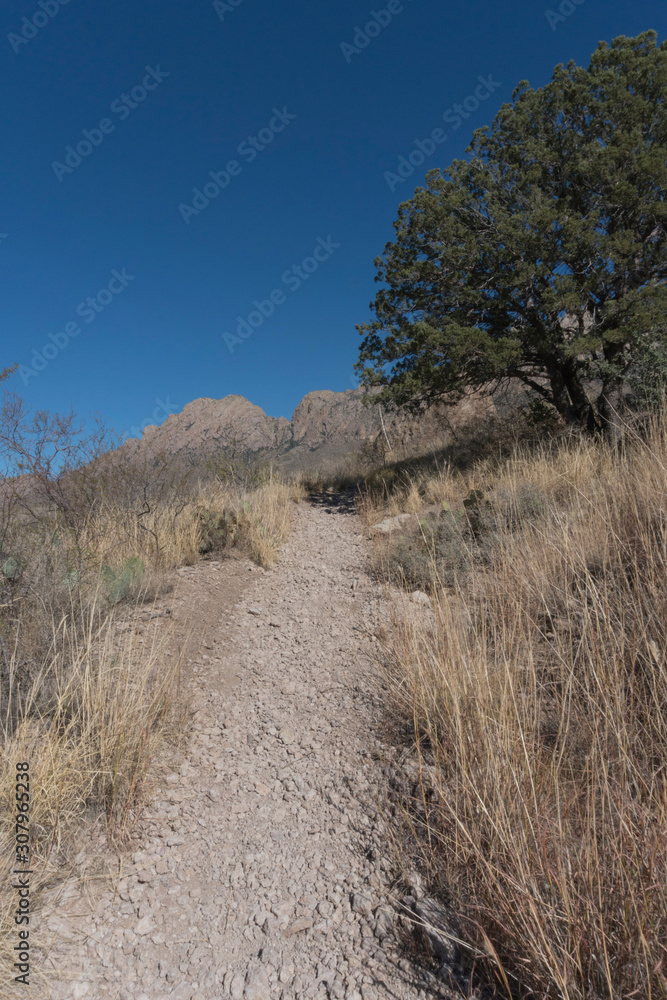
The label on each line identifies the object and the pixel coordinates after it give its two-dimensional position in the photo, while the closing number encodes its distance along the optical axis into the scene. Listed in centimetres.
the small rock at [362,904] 149
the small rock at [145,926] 149
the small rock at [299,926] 148
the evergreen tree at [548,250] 684
